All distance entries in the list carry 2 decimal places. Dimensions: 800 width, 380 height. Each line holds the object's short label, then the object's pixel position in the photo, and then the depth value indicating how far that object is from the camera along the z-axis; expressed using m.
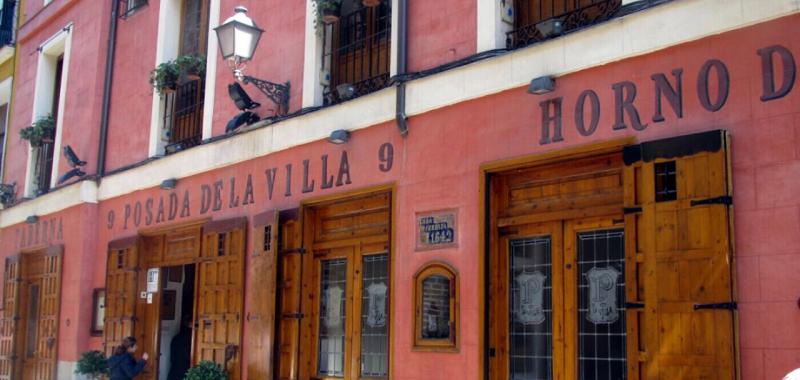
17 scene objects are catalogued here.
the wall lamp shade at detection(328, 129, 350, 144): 10.72
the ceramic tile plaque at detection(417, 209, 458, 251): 9.37
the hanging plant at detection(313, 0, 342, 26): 11.32
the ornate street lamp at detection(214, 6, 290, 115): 11.41
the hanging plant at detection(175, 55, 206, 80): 14.11
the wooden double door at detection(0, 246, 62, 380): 16.62
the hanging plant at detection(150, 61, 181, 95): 14.34
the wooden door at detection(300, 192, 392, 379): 10.45
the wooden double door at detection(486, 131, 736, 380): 6.98
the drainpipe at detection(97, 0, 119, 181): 16.02
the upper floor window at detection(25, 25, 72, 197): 17.86
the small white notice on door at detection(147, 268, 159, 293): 14.59
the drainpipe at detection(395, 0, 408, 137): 10.05
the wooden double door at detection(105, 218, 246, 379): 12.35
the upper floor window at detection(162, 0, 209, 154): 14.20
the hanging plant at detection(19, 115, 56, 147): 18.11
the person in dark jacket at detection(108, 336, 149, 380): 13.12
